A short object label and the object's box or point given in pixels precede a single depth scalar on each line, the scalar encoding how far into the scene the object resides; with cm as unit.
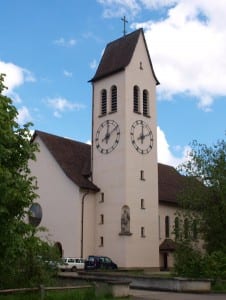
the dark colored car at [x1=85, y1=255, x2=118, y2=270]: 4478
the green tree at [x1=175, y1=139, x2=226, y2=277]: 3316
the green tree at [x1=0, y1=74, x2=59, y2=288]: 1611
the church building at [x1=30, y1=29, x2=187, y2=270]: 4869
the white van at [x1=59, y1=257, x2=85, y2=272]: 4427
